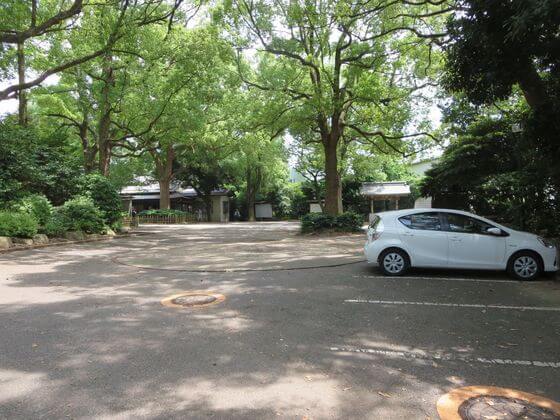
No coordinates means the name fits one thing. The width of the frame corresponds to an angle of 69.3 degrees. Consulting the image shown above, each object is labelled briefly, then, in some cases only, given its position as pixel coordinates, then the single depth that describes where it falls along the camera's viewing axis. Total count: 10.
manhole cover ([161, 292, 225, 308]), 6.54
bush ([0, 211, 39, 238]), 13.64
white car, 8.23
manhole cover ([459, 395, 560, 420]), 3.14
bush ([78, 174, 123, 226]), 19.91
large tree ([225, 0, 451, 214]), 16.83
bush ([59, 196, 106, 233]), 17.06
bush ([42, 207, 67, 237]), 15.68
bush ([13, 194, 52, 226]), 15.28
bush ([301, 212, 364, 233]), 20.16
